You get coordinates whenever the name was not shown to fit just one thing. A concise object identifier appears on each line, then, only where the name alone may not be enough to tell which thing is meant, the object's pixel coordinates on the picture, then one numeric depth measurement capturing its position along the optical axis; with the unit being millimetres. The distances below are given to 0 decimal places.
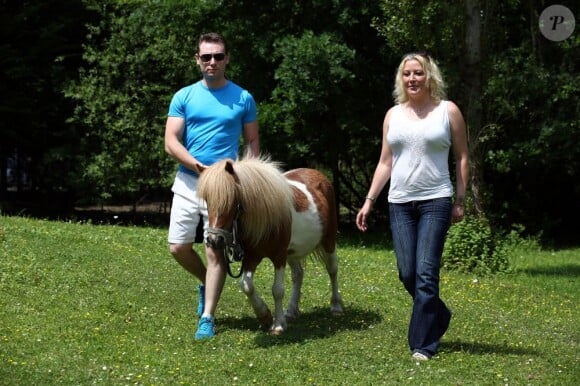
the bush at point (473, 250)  12055
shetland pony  6582
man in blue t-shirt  7015
